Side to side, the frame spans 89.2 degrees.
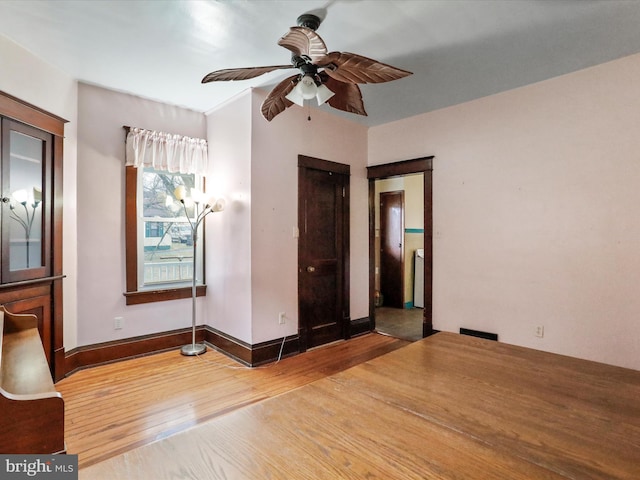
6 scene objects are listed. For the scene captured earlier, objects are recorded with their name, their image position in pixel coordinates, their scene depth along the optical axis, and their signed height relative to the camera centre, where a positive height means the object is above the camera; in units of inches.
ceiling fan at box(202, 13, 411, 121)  69.8 +41.1
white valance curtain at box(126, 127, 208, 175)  133.6 +39.0
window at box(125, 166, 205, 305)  135.5 +1.3
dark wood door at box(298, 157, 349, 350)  146.9 -5.9
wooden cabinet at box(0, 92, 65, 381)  93.9 +7.4
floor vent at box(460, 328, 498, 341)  132.2 -39.3
